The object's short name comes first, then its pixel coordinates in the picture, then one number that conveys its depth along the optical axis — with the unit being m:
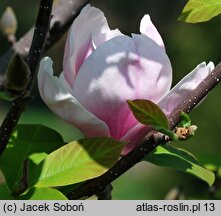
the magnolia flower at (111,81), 1.05
